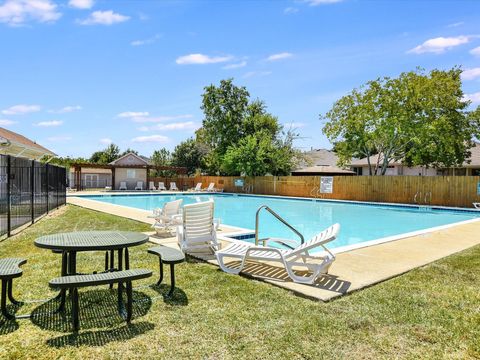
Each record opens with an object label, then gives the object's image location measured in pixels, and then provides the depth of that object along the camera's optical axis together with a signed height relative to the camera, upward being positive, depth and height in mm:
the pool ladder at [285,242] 6312 -1168
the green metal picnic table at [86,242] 3699 -741
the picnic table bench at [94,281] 3027 -917
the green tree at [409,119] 24703 +3970
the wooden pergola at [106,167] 30755 +702
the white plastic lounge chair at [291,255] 4652 -1123
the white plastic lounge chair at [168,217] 8359 -993
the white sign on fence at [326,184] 25531 -671
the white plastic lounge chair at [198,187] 35203 -1207
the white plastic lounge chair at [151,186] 36094 -1140
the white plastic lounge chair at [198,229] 6041 -930
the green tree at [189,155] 49438 +2647
